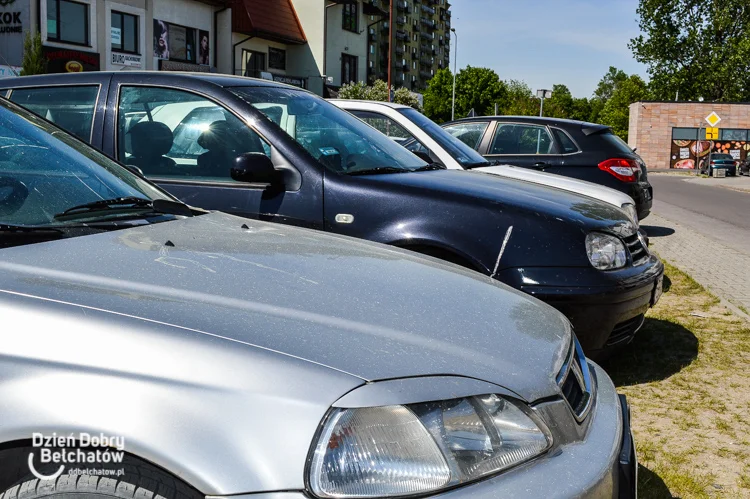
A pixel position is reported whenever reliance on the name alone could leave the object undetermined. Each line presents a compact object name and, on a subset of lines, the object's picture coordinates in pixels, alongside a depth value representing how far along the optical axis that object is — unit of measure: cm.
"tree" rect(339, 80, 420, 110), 4569
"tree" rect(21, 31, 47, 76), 2447
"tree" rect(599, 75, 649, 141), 10656
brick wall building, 6456
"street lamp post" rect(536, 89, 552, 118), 2331
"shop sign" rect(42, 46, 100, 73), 2747
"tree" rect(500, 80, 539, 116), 8397
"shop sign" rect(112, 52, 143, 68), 3046
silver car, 157
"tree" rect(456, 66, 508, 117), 9731
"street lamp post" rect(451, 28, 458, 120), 7706
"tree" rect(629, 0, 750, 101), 6919
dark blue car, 420
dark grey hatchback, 1028
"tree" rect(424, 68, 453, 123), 9894
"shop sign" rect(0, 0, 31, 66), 2680
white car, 716
